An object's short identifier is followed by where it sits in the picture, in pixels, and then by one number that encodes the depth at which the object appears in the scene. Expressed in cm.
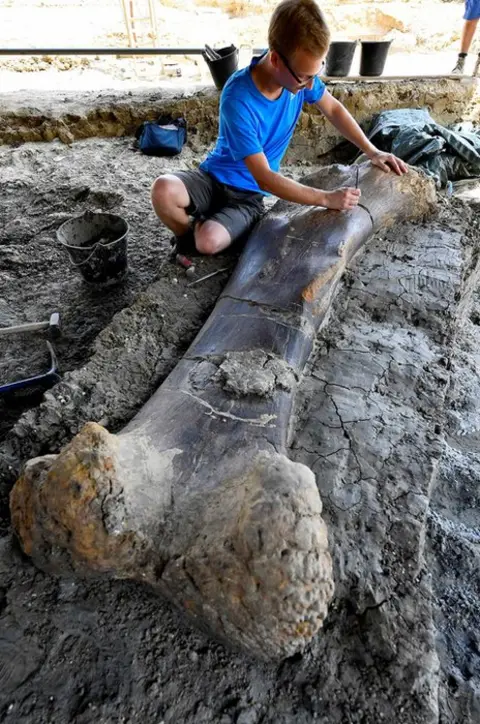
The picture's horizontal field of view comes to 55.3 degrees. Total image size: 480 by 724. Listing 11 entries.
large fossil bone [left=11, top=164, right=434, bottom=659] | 97
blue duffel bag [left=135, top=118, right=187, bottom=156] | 386
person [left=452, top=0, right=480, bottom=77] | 514
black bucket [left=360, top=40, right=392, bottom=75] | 461
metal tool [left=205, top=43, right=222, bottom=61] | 425
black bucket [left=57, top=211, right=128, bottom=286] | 235
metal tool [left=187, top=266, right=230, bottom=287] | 215
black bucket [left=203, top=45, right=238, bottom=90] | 431
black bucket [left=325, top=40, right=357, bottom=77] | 450
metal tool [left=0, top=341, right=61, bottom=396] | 180
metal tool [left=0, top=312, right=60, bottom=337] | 217
